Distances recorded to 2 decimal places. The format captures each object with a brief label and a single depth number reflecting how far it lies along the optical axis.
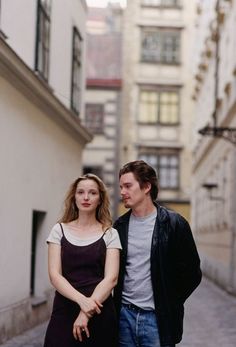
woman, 4.43
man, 4.62
